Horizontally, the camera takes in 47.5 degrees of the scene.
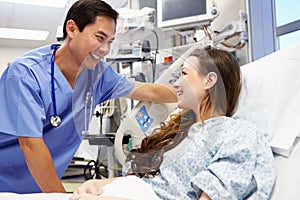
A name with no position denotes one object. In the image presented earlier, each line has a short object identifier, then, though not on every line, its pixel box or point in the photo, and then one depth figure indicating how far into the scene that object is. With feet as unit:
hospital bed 3.06
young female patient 2.83
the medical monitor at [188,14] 7.12
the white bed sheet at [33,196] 3.00
